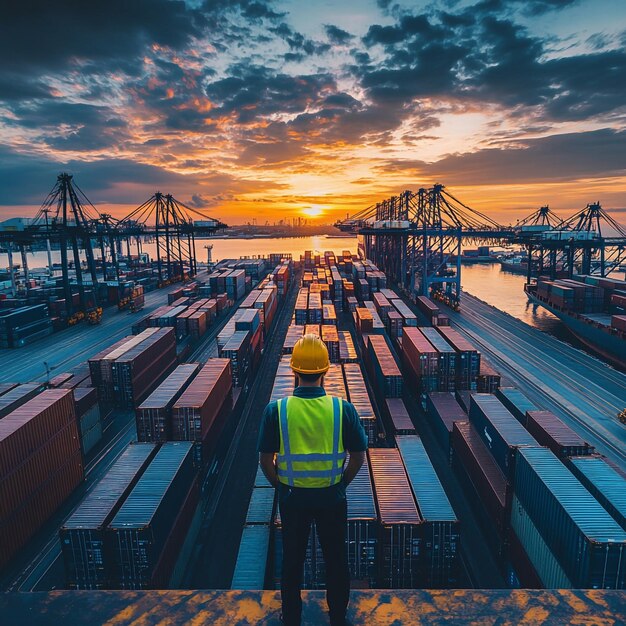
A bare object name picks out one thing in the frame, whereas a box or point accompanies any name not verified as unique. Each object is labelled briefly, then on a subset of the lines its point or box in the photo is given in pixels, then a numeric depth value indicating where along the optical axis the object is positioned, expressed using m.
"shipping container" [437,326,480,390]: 29.22
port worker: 4.20
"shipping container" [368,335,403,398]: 27.53
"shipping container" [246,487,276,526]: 15.61
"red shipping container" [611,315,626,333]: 42.59
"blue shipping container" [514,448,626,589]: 11.38
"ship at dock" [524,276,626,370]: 43.88
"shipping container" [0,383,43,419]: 20.22
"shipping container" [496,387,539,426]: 22.81
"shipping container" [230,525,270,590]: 12.92
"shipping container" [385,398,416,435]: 22.66
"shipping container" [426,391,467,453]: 23.77
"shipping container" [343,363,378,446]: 20.26
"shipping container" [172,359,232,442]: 20.42
